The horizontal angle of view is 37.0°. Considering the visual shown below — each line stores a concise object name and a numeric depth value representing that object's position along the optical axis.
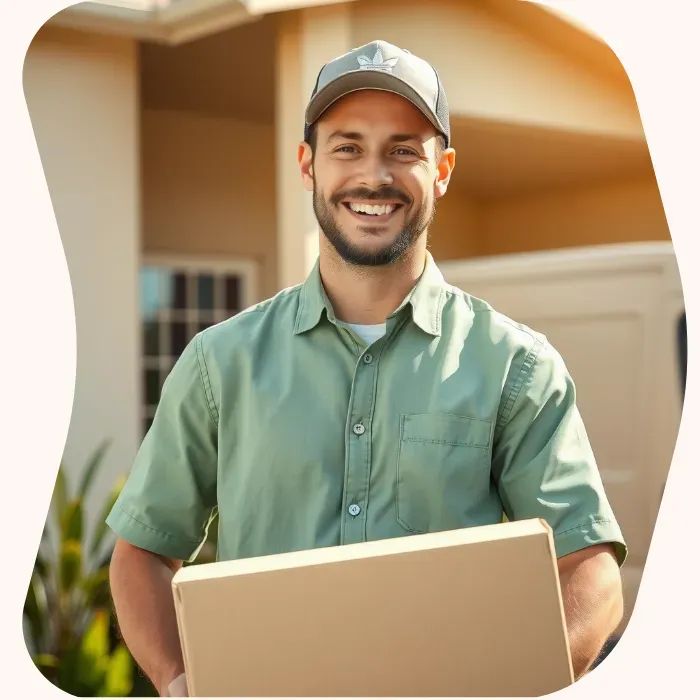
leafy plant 4.29
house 4.17
